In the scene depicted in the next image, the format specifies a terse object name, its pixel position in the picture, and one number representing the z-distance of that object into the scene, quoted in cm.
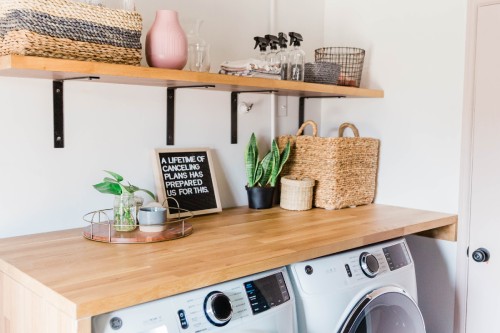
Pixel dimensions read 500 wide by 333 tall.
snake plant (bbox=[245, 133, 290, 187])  239
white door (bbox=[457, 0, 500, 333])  221
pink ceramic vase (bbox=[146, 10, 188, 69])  180
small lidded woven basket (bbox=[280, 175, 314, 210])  238
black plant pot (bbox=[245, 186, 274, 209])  238
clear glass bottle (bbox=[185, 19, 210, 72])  204
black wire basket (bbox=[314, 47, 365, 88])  252
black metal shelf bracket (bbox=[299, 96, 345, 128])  273
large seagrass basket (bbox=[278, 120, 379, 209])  242
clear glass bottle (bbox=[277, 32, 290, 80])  230
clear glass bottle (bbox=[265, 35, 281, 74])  214
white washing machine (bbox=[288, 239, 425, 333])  170
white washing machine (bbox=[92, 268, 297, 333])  127
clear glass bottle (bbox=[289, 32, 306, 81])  233
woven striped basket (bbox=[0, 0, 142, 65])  149
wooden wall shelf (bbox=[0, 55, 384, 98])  147
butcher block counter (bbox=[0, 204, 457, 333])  124
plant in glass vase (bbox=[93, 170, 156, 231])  181
